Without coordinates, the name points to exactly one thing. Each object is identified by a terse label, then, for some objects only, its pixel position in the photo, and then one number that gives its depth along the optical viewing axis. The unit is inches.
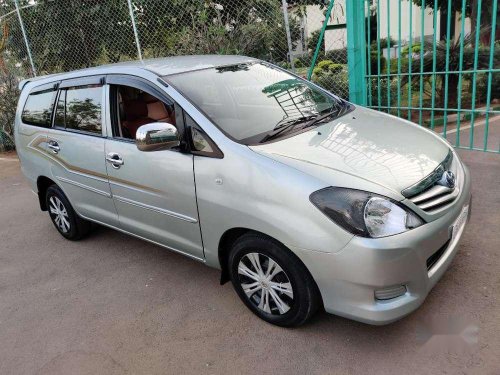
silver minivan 92.9
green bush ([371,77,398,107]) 252.1
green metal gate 213.0
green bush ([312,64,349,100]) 246.7
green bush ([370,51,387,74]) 283.2
